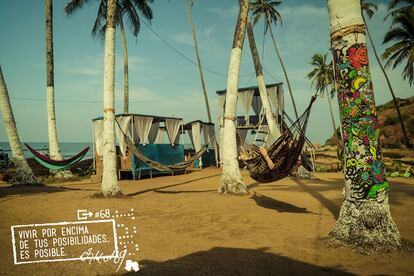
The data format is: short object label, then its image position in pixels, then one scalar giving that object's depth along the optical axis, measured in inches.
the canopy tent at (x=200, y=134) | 681.0
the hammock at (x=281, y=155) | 204.2
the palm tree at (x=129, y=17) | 656.3
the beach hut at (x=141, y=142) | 487.5
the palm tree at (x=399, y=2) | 708.7
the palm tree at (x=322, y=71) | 1109.5
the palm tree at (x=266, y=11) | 642.2
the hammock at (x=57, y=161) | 380.3
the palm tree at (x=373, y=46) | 763.2
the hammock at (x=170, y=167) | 323.6
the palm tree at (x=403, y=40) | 744.3
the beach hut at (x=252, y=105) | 664.4
